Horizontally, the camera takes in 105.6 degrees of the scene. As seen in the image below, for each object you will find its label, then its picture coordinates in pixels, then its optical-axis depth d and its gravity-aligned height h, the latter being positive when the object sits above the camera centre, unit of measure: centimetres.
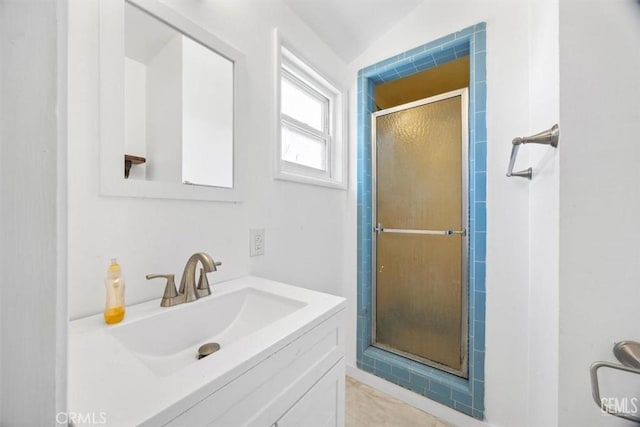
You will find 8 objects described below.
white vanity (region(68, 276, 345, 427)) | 40 -32
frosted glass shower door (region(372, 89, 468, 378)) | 143 -11
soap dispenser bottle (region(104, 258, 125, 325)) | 63 -23
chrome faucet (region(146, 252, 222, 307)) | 76 -23
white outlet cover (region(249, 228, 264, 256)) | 112 -13
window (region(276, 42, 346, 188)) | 142 +57
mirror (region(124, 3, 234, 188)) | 77 +39
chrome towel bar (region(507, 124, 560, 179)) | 69 +24
